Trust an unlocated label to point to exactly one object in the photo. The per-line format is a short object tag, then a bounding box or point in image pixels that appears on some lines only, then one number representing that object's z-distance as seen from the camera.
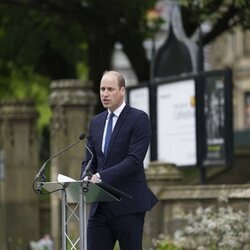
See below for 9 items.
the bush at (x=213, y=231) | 23.84
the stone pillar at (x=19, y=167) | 37.14
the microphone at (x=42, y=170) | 15.98
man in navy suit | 16.39
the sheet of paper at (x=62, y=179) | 15.77
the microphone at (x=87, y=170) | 16.03
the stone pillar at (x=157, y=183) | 28.04
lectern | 15.58
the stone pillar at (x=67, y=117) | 32.60
